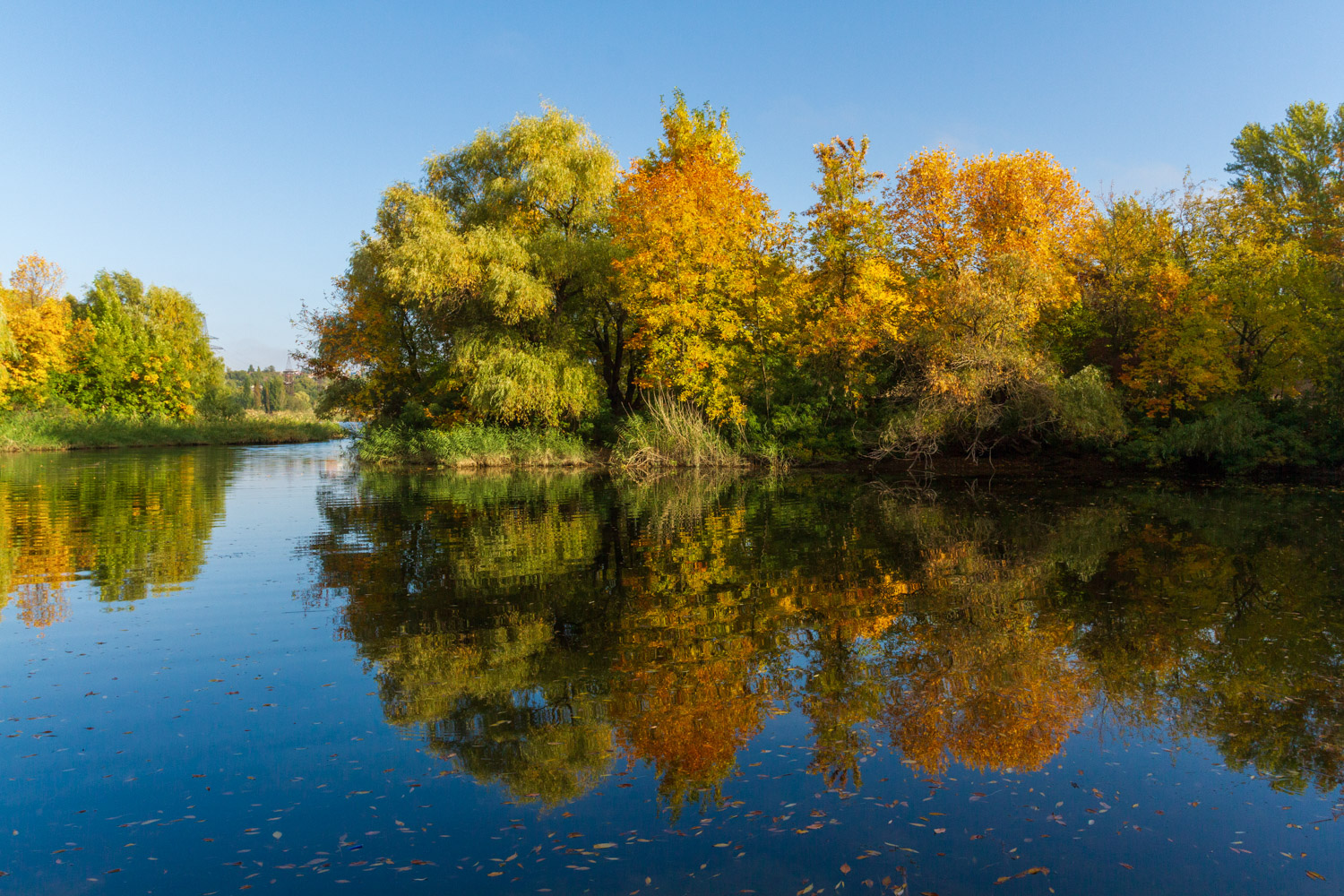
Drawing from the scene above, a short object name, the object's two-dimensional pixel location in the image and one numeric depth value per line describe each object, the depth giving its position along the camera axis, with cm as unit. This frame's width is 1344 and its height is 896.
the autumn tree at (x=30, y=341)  5516
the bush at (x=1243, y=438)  2777
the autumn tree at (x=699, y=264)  3400
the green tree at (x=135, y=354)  6094
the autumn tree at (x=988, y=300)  2905
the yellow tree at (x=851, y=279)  3334
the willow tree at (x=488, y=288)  3522
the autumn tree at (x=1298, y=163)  4147
